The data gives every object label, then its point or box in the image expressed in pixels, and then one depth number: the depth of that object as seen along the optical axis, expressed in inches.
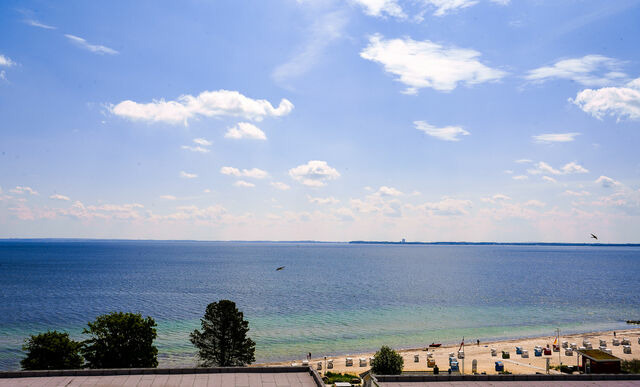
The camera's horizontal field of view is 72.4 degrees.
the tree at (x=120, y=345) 1544.0
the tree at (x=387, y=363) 1771.7
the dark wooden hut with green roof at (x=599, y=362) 1496.1
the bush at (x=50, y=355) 1487.5
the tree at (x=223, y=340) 1787.6
